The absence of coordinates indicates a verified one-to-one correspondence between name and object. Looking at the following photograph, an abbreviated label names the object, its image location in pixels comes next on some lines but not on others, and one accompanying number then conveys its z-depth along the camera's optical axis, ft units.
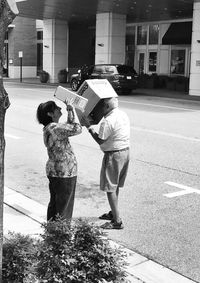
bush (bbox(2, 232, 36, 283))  9.90
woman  15.10
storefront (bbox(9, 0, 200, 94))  91.50
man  17.07
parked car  83.88
